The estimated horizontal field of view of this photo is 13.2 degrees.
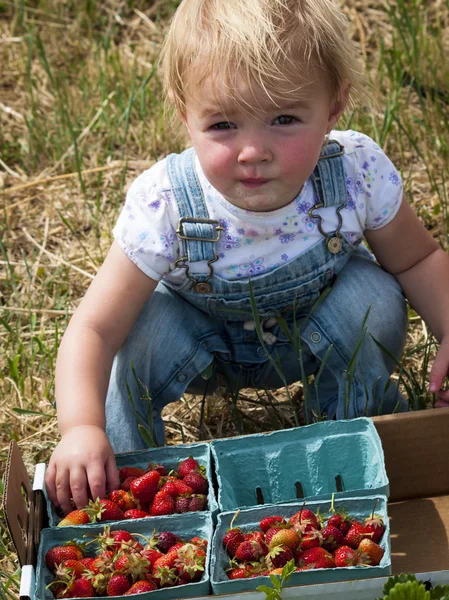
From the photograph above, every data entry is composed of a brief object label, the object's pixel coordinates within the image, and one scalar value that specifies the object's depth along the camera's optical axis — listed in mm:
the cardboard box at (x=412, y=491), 1578
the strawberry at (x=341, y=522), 1549
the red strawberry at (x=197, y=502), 1582
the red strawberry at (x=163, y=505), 1575
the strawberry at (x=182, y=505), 1580
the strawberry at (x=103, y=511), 1570
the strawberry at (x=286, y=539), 1528
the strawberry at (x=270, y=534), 1535
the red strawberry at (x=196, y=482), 1600
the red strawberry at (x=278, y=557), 1514
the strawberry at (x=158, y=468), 1622
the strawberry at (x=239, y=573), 1505
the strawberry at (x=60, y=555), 1529
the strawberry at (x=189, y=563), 1506
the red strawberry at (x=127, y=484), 1607
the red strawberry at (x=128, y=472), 1621
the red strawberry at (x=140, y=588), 1487
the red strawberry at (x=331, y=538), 1535
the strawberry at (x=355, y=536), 1534
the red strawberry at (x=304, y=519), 1545
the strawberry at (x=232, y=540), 1541
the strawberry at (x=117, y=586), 1495
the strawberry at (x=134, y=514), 1573
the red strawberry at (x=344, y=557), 1509
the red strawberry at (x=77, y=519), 1570
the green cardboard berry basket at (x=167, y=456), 1640
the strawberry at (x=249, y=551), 1524
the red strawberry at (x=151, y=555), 1522
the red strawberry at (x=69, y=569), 1511
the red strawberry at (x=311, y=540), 1530
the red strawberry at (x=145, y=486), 1592
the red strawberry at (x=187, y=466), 1616
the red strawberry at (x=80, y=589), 1500
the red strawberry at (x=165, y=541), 1544
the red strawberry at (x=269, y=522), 1556
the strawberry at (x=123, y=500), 1590
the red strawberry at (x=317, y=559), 1509
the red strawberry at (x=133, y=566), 1505
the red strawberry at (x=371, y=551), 1514
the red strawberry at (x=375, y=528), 1537
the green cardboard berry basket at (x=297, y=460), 1651
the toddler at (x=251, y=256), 1624
